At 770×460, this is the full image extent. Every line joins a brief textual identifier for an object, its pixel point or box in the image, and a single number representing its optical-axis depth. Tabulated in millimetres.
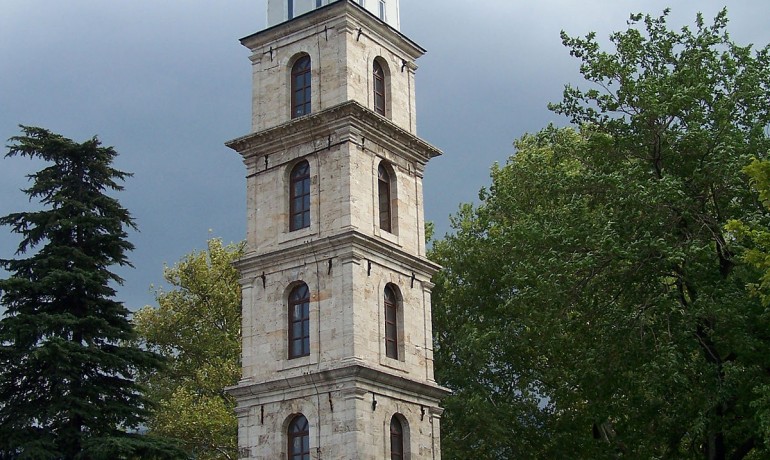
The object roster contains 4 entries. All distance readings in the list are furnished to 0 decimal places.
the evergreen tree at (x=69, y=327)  28297
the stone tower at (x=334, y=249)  29875
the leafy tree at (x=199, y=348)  43969
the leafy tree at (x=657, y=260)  27969
